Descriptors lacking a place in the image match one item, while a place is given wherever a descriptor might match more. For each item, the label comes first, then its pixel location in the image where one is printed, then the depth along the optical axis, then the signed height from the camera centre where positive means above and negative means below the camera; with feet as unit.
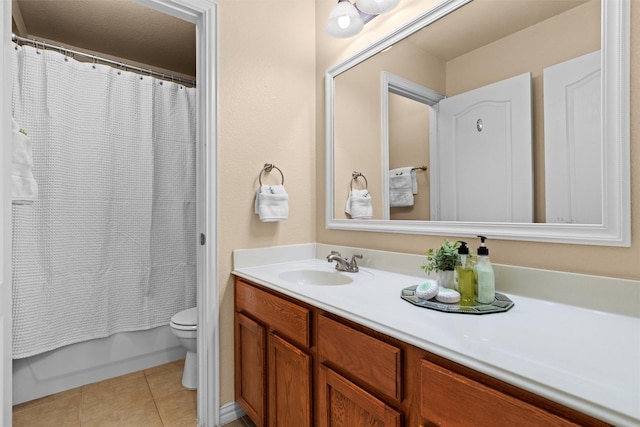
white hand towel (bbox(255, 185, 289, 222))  5.49 +0.19
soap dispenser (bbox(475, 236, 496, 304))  3.17 -0.67
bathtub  6.12 -3.11
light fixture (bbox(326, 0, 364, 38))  5.06 +3.09
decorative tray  2.94 -0.89
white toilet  6.31 -2.46
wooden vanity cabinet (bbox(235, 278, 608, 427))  2.07 -1.48
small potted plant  3.50 -0.56
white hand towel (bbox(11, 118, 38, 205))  3.72 +0.54
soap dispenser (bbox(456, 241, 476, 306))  3.23 -0.67
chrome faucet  5.09 -0.81
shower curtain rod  6.13 +3.46
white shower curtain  6.13 +0.21
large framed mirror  3.01 +1.10
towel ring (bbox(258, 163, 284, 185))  5.73 +0.83
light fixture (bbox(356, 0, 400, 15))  4.70 +3.08
